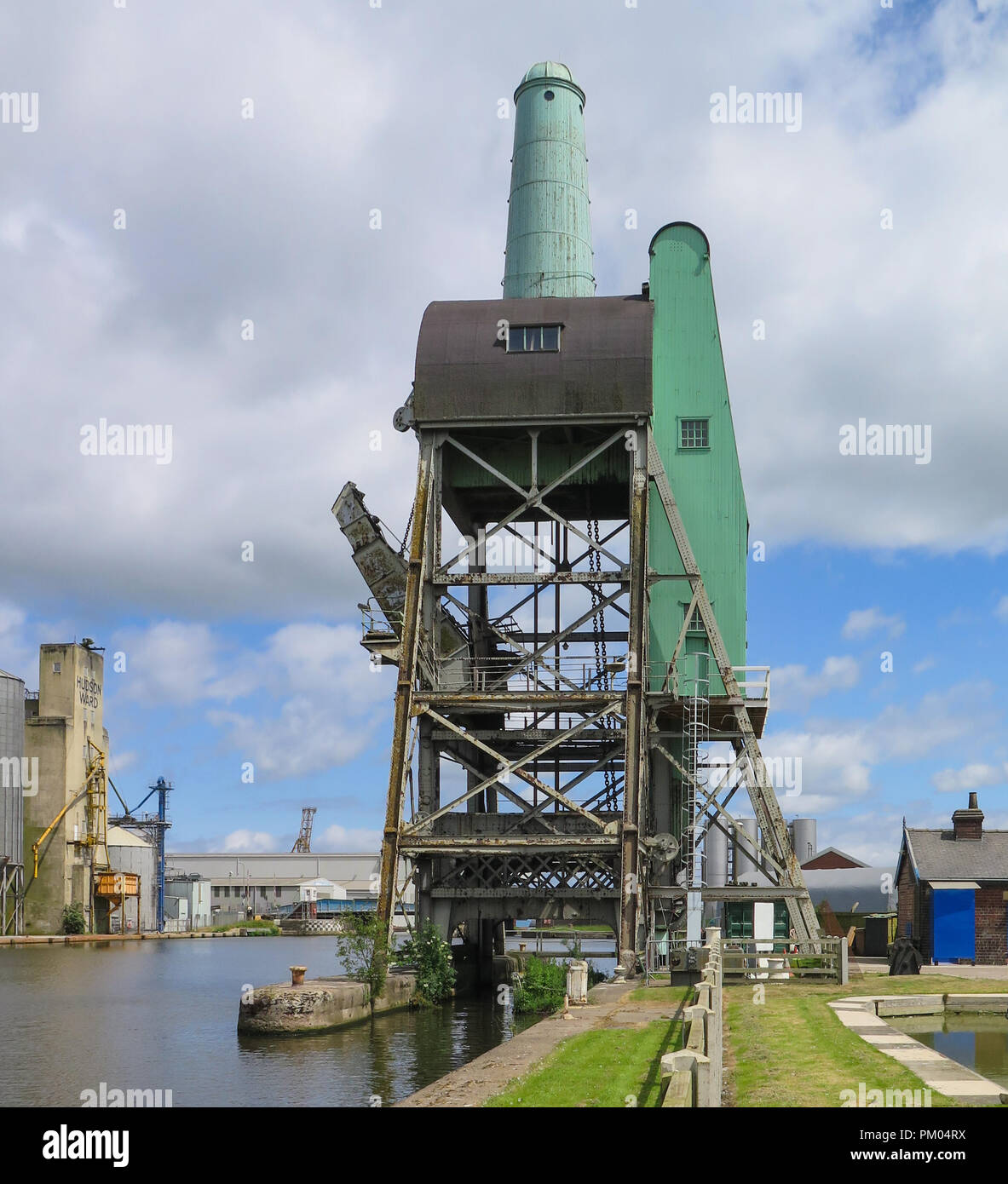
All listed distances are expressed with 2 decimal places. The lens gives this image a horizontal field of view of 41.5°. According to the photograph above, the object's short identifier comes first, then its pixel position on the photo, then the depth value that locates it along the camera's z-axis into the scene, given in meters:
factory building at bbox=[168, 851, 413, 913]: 173.29
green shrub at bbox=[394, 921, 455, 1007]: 36.59
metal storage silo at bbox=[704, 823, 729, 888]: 70.75
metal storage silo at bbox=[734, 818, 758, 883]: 67.34
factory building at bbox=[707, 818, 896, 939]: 68.50
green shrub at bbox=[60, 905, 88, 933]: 103.94
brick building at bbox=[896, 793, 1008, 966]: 45.50
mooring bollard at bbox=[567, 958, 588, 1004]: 26.81
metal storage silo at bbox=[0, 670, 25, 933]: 101.88
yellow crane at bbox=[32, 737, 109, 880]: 108.56
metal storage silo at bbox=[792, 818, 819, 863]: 82.05
